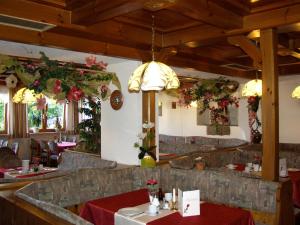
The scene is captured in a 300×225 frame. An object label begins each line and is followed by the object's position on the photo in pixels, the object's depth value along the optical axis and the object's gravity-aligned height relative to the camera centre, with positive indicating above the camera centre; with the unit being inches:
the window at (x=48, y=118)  352.2 -4.1
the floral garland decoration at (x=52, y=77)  114.9 +14.5
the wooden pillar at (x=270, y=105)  111.7 +2.9
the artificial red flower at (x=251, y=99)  217.9 +9.9
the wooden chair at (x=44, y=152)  306.3 -38.2
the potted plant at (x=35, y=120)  351.4 -5.9
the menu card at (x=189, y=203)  93.6 -27.5
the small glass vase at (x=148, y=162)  143.0 -22.4
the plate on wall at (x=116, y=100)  160.7 +7.7
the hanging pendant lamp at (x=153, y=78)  95.5 +11.5
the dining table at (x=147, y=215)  90.1 -31.5
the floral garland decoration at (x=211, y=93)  223.8 +14.8
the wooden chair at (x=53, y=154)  298.0 -38.5
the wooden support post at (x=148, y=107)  153.9 +3.5
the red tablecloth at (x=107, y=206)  102.0 -31.7
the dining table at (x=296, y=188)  147.2 -36.4
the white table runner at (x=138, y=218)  90.1 -31.2
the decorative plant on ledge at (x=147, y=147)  143.8 -16.0
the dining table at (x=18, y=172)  163.3 -31.7
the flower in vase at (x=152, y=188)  105.9 -25.6
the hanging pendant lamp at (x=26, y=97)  174.0 +10.2
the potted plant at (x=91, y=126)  198.5 -7.8
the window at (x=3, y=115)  327.9 +0.2
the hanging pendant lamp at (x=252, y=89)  150.2 +11.9
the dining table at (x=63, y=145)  305.9 -31.2
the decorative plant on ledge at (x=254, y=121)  222.1 -6.5
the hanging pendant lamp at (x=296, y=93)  207.8 +13.3
